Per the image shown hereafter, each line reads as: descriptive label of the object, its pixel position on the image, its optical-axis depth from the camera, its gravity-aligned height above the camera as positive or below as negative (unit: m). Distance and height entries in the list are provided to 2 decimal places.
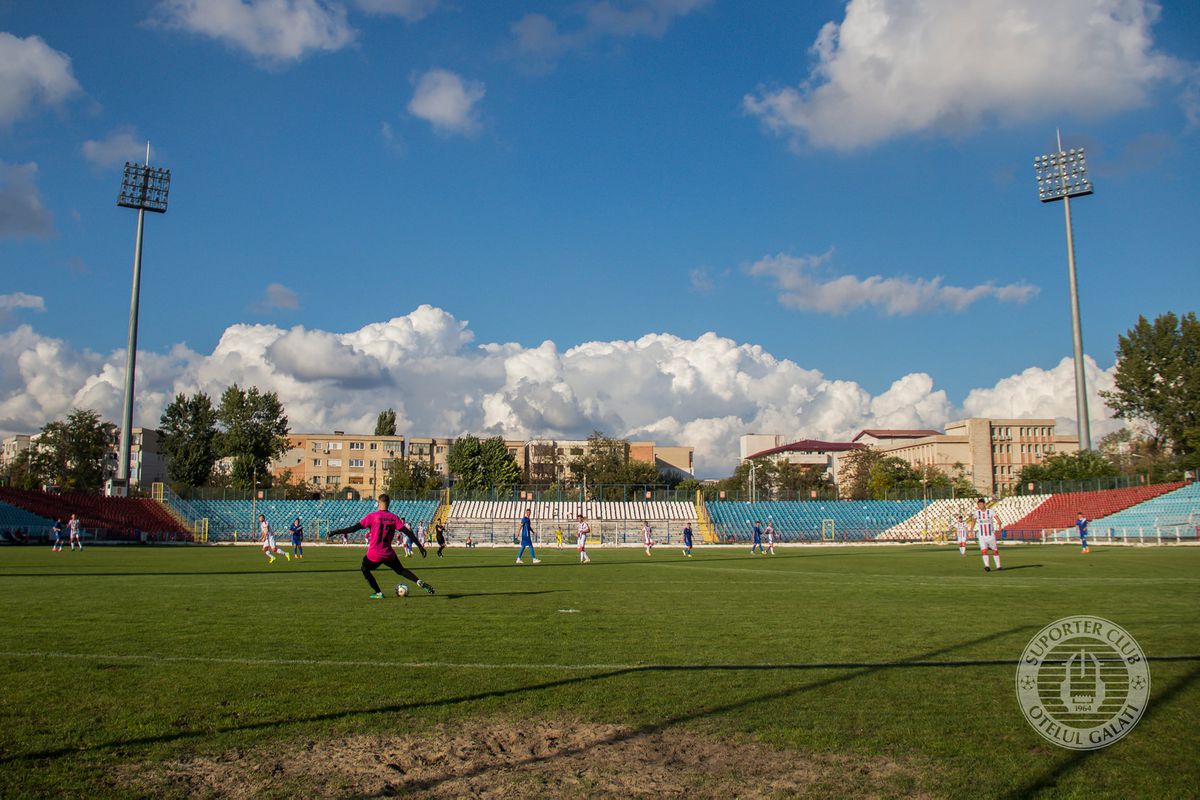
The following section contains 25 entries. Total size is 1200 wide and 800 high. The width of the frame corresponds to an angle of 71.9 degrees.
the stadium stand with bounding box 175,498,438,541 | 69.12 -1.32
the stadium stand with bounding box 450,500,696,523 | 73.56 -1.21
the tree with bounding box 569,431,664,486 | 120.94 +4.60
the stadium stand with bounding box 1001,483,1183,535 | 59.81 -0.87
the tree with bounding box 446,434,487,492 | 116.12 +4.79
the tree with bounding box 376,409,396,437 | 145.38 +13.13
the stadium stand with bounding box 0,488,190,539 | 60.91 -0.92
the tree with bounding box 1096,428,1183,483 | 73.44 +4.40
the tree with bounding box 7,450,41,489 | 93.78 +3.26
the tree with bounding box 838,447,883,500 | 114.38 +4.03
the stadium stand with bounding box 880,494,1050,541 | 67.19 -1.76
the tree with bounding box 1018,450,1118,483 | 75.50 +2.57
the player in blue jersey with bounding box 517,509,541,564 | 33.34 -1.47
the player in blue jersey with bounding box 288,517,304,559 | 38.97 -1.74
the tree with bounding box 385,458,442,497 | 114.44 +2.81
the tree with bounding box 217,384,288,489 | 96.50 +7.96
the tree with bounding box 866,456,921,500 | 105.77 +2.63
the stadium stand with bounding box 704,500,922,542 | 68.00 -1.84
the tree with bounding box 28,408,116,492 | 97.38 +5.36
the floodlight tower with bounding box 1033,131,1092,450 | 76.06 +28.41
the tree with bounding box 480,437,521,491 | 117.62 +4.81
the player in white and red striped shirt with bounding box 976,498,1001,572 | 26.41 -1.11
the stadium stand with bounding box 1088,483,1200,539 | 51.91 -1.50
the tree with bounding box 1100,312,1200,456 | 80.81 +11.72
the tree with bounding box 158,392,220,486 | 94.56 +6.99
